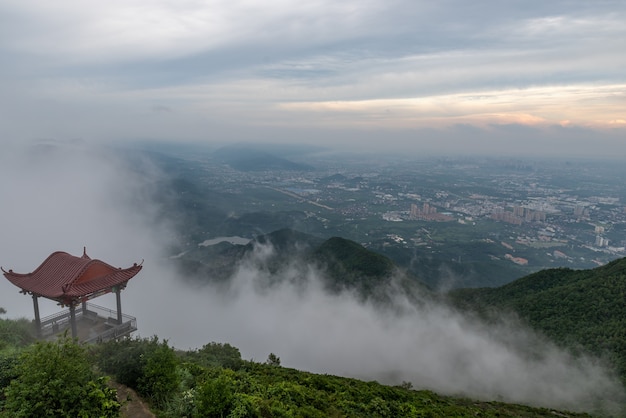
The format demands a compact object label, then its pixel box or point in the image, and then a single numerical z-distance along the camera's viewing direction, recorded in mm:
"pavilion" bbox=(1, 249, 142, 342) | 20406
